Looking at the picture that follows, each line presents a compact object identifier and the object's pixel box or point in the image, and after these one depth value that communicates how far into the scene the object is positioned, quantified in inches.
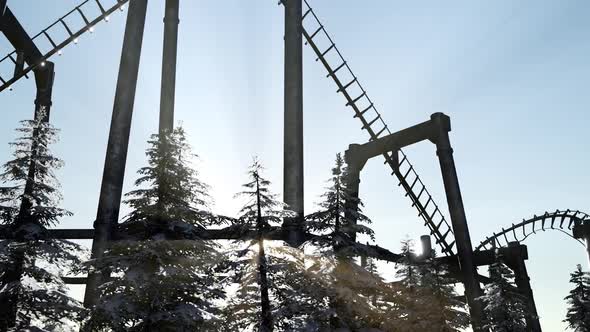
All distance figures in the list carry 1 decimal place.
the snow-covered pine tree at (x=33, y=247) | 446.6
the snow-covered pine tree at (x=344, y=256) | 461.7
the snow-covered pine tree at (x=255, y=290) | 454.0
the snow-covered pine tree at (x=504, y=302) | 895.7
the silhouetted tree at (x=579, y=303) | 1294.3
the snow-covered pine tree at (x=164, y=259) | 409.1
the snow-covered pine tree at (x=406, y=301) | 598.9
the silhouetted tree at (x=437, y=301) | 709.9
